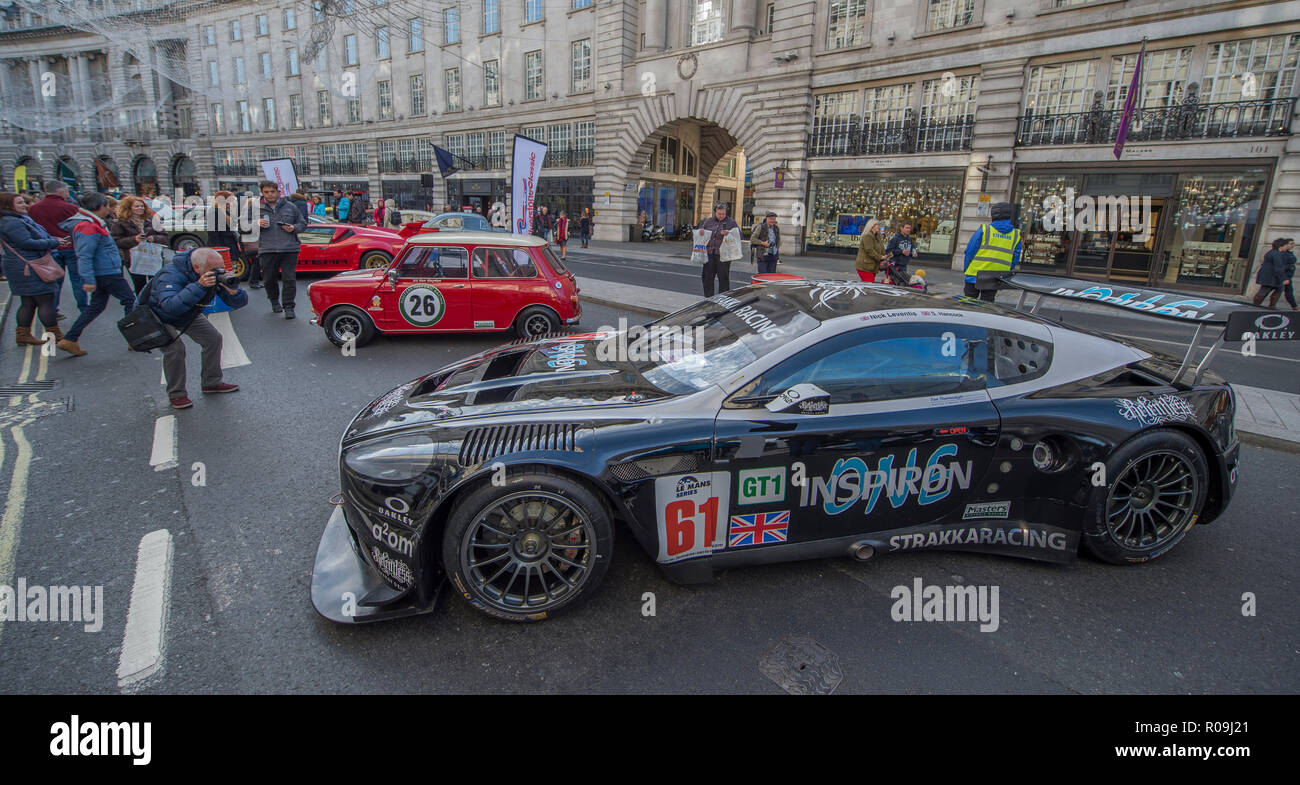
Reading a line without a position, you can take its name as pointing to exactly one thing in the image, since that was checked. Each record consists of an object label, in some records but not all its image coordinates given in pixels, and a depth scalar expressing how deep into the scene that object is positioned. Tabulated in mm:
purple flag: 15552
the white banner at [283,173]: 18031
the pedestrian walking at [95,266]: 7055
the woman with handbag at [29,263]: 6648
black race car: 2643
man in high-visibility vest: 7805
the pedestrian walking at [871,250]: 9430
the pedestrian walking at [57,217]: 8500
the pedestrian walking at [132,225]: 8469
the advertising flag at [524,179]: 14070
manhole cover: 2398
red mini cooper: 7645
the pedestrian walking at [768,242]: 11227
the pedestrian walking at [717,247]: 10000
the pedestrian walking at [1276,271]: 13062
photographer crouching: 5336
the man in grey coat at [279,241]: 9125
